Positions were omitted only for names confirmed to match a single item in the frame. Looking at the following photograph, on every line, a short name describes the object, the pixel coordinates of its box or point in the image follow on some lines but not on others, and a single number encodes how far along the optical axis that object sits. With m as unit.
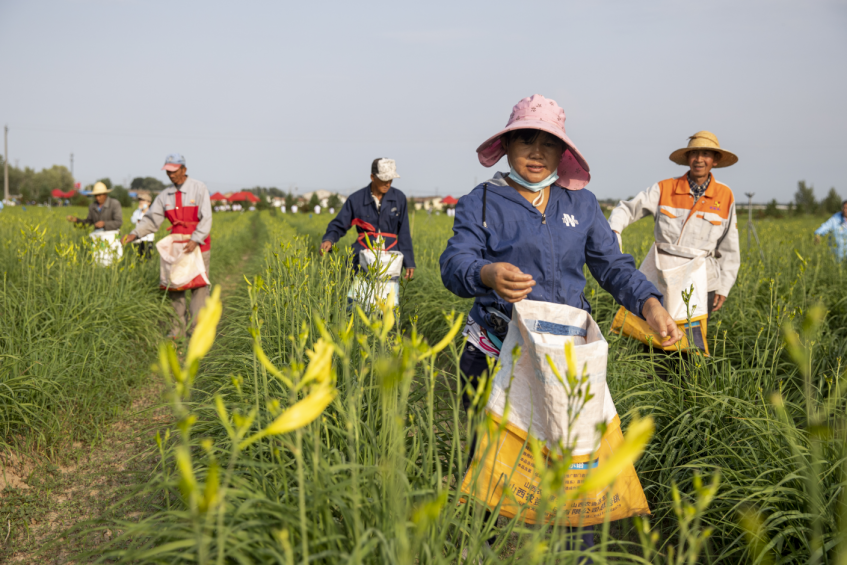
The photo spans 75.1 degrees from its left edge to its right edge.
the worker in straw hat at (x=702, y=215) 3.29
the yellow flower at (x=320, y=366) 0.74
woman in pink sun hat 1.81
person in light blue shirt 5.77
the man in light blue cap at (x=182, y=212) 4.86
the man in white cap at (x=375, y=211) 4.25
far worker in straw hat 7.10
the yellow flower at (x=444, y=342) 0.99
